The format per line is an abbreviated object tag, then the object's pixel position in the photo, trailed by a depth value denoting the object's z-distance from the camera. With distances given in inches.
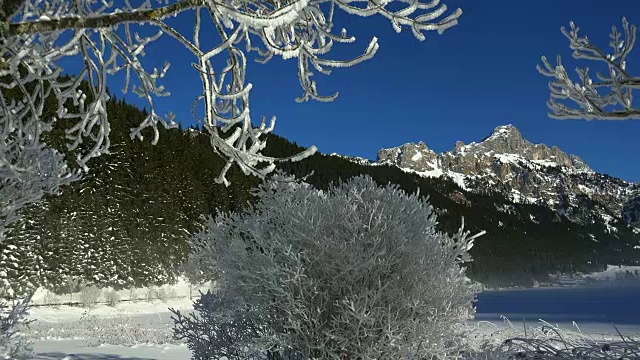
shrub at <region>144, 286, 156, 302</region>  1514.9
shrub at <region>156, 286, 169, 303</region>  1493.8
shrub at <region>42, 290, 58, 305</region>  1264.0
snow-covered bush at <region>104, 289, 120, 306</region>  1302.4
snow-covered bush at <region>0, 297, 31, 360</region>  250.2
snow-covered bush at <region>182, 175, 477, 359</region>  263.7
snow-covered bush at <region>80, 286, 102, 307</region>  1209.6
